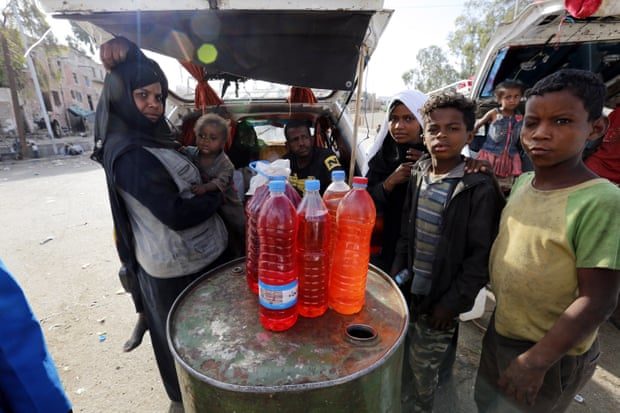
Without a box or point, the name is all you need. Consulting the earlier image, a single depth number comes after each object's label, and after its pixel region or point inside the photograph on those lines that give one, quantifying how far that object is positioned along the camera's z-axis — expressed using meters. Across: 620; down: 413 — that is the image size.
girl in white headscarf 2.05
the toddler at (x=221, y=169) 2.42
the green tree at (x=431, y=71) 41.75
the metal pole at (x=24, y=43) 18.38
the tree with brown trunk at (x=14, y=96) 15.41
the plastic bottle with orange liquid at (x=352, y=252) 1.34
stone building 24.45
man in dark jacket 2.82
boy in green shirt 1.16
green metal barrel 0.97
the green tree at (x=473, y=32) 26.33
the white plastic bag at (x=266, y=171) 1.43
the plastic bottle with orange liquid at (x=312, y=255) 1.28
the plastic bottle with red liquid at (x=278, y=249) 1.20
